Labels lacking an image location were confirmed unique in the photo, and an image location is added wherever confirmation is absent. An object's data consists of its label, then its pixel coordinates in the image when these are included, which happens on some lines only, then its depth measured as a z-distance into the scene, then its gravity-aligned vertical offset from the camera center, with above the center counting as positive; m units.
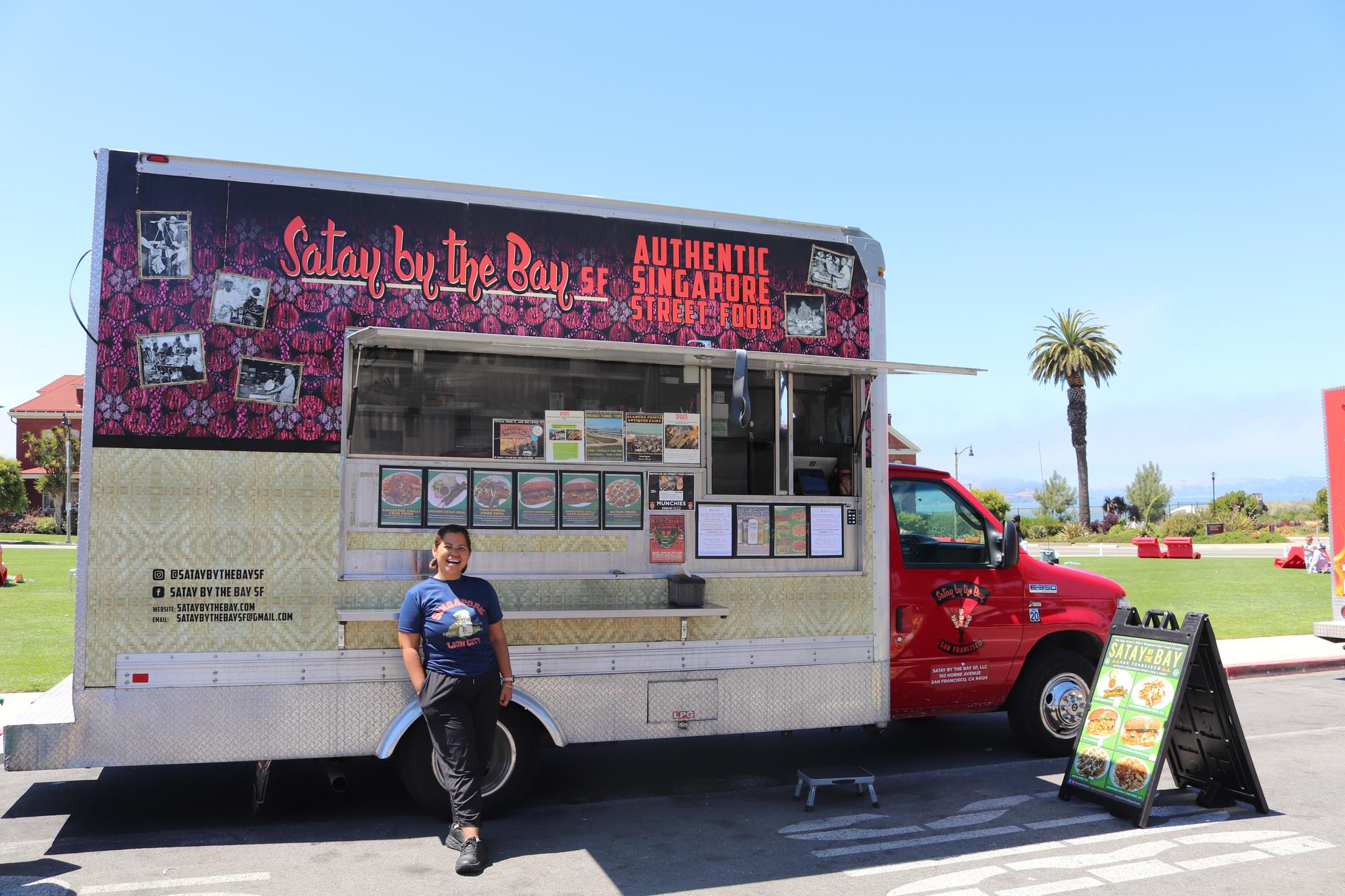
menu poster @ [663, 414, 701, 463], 5.77 +0.50
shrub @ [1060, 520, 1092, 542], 45.94 -0.43
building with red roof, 56.69 +6.32
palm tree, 45.16 +7.42
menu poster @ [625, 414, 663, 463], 5.70 +0.49
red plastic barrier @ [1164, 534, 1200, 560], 30.73 -0.82
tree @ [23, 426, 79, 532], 50.17 +3.49
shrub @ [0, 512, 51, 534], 51.53 +0.11
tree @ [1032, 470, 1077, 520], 67.12 +1.77
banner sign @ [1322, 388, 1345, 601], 11.05 +0.48
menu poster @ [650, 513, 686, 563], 5.68 -0.08
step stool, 5.80 -1.51
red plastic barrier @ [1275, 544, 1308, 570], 25.89 -1.05
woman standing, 4.87 -0.69
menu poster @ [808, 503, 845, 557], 5.99 -0.05
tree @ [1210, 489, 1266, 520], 49.84 +0.91
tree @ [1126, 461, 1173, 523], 53.19 +1.90
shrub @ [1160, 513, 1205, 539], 42.28 -0.18
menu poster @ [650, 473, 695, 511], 5.71 +0.19
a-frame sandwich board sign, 5.56 -1.18
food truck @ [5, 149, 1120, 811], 4.95 +0.28
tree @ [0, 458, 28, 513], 48.56 +1.92
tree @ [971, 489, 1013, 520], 37.09 +0.96
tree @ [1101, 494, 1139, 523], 53.28 +0.71
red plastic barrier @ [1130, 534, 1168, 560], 31.47 -0.82
